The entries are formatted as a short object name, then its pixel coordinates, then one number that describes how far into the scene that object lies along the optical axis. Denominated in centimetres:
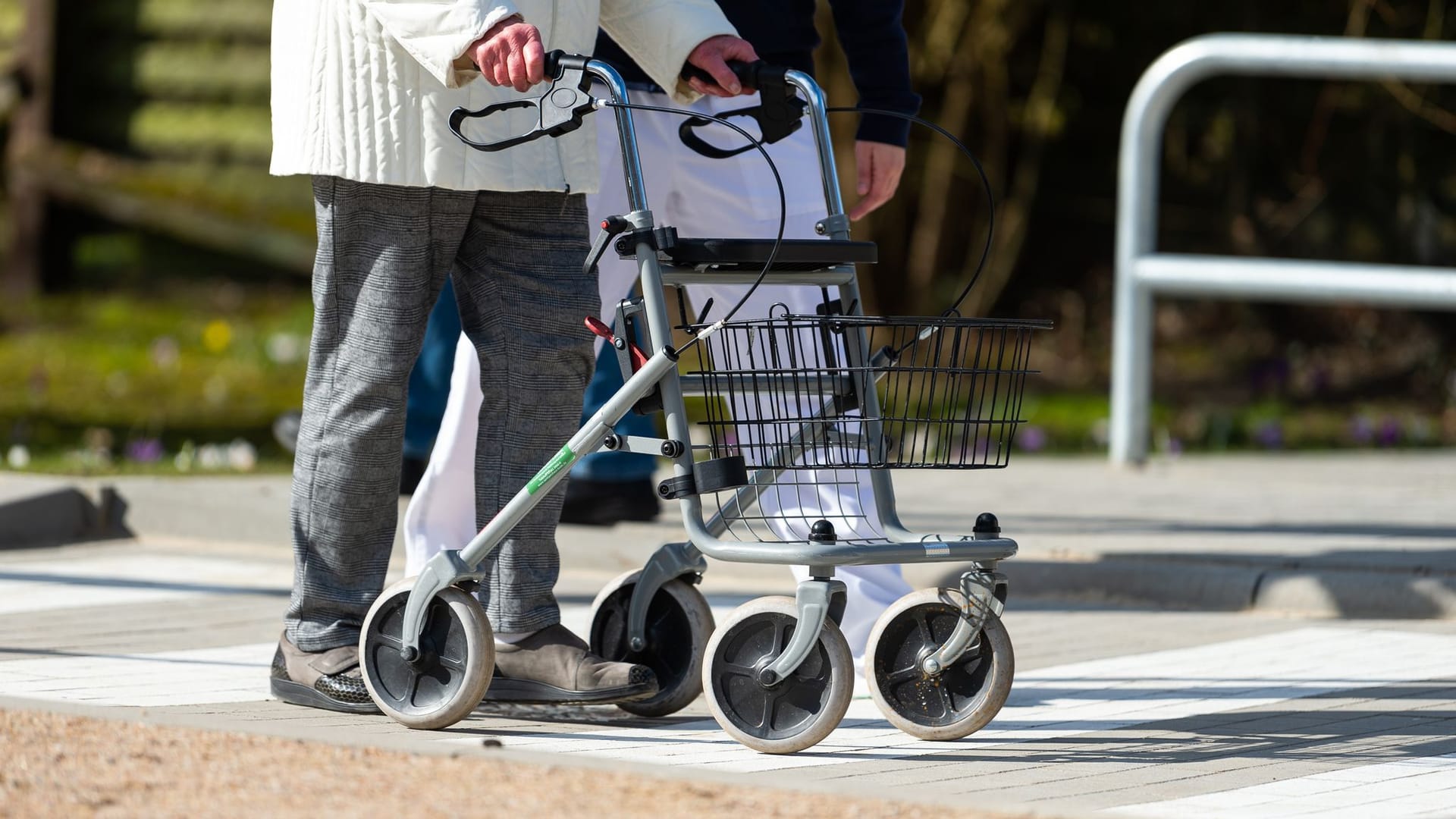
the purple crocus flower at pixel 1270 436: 1762
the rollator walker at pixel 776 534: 712
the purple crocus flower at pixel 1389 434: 1786
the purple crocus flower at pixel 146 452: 1479
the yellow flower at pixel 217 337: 2023
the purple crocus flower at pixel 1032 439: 1756
